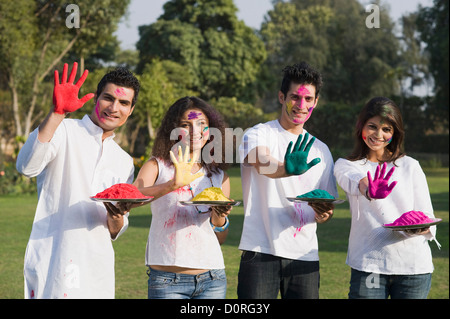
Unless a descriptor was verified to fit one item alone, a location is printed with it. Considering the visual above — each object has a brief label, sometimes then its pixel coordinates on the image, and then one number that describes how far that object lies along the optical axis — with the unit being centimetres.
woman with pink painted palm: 344
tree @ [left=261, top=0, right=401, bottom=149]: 3678
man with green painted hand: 342
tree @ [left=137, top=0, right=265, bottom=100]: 3419
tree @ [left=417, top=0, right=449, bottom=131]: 2814
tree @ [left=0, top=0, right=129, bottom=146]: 1970
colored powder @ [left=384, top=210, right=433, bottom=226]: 324
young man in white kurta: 297
